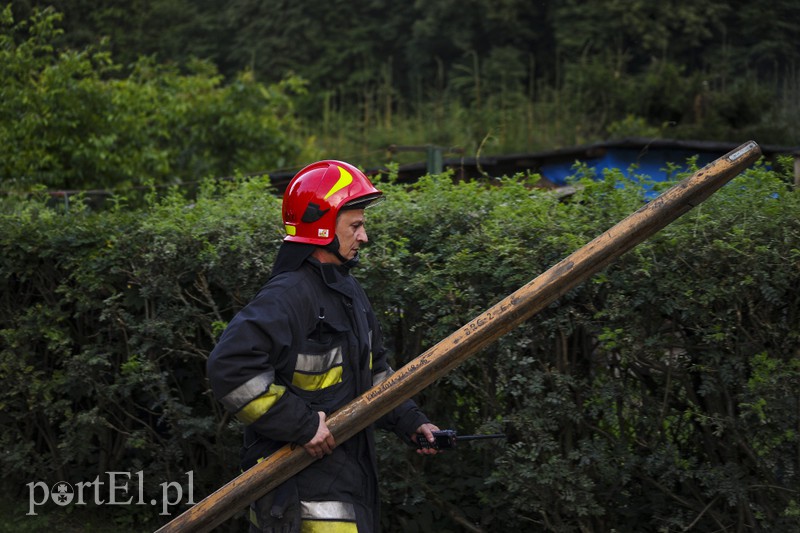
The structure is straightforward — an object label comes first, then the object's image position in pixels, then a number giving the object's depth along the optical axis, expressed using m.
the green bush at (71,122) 13.13
